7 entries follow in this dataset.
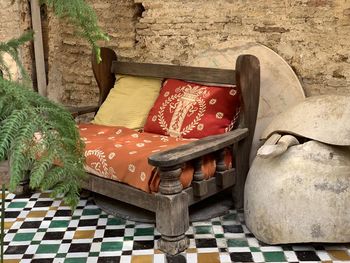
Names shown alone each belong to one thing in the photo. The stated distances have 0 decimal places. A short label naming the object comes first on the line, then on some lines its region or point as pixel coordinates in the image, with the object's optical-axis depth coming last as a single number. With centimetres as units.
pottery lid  281
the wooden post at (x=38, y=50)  475
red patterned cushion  339
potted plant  112
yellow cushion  390
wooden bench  277
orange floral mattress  292
